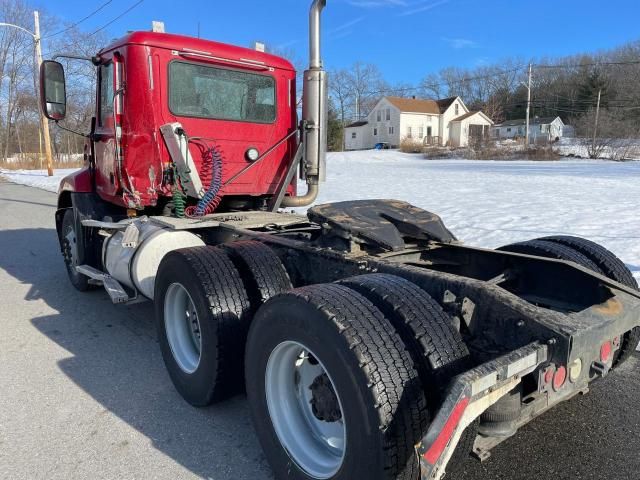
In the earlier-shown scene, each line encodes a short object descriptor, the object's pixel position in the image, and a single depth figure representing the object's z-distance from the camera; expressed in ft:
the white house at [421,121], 217.36
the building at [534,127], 236.22
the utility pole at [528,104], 138.17
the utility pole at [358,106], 298.35
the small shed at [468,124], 216.54
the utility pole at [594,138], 125.80
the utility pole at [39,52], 76.33
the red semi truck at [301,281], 6.34
